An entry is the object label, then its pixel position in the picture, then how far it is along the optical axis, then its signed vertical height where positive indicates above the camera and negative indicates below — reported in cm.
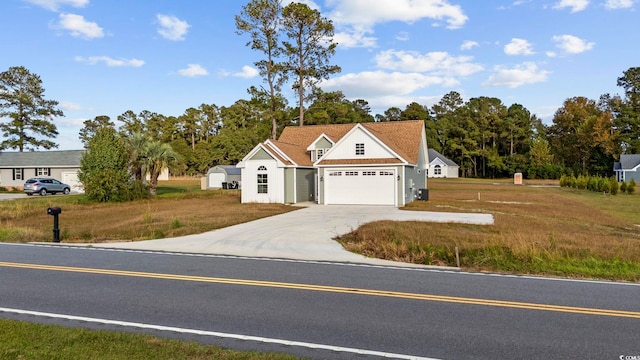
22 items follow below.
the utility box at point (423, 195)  3102 -152
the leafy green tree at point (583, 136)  7575 +640
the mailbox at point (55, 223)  1441 -149
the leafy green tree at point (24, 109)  6297 +1008
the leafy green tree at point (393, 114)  10174 +1391
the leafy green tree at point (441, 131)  8925 +851
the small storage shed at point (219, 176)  5347 -4
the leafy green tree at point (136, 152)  3594 +202
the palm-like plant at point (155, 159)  3653 +145
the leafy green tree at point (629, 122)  7506 +834
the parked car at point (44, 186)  4062 -82
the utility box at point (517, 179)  6431 -99
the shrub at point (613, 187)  4234 -152
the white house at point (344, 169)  2755 +34
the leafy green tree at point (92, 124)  10200 +1236
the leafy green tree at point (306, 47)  4228 +1280
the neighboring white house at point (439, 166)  8000 +128
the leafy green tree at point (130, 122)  9847 +1269
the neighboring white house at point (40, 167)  4834 +125
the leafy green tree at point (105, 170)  3222 +53
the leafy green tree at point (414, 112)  9475 +1311
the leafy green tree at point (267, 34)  4169 +1349
